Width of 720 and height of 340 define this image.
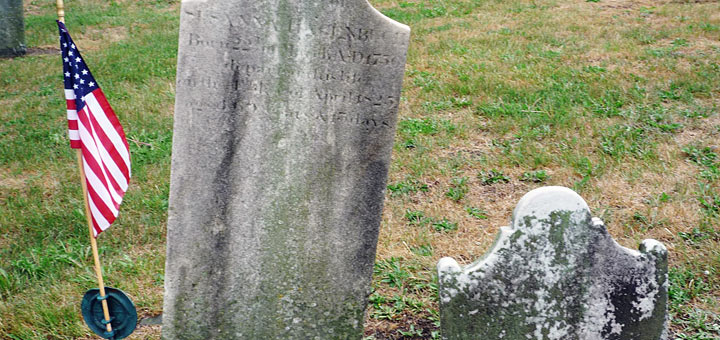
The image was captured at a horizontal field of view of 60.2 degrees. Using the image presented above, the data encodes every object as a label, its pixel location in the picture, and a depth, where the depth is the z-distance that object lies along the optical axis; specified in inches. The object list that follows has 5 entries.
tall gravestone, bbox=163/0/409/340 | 108.4
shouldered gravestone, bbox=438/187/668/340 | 97.0
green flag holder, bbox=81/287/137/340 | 118.2
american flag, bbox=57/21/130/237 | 113.5
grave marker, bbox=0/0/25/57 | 374.6
